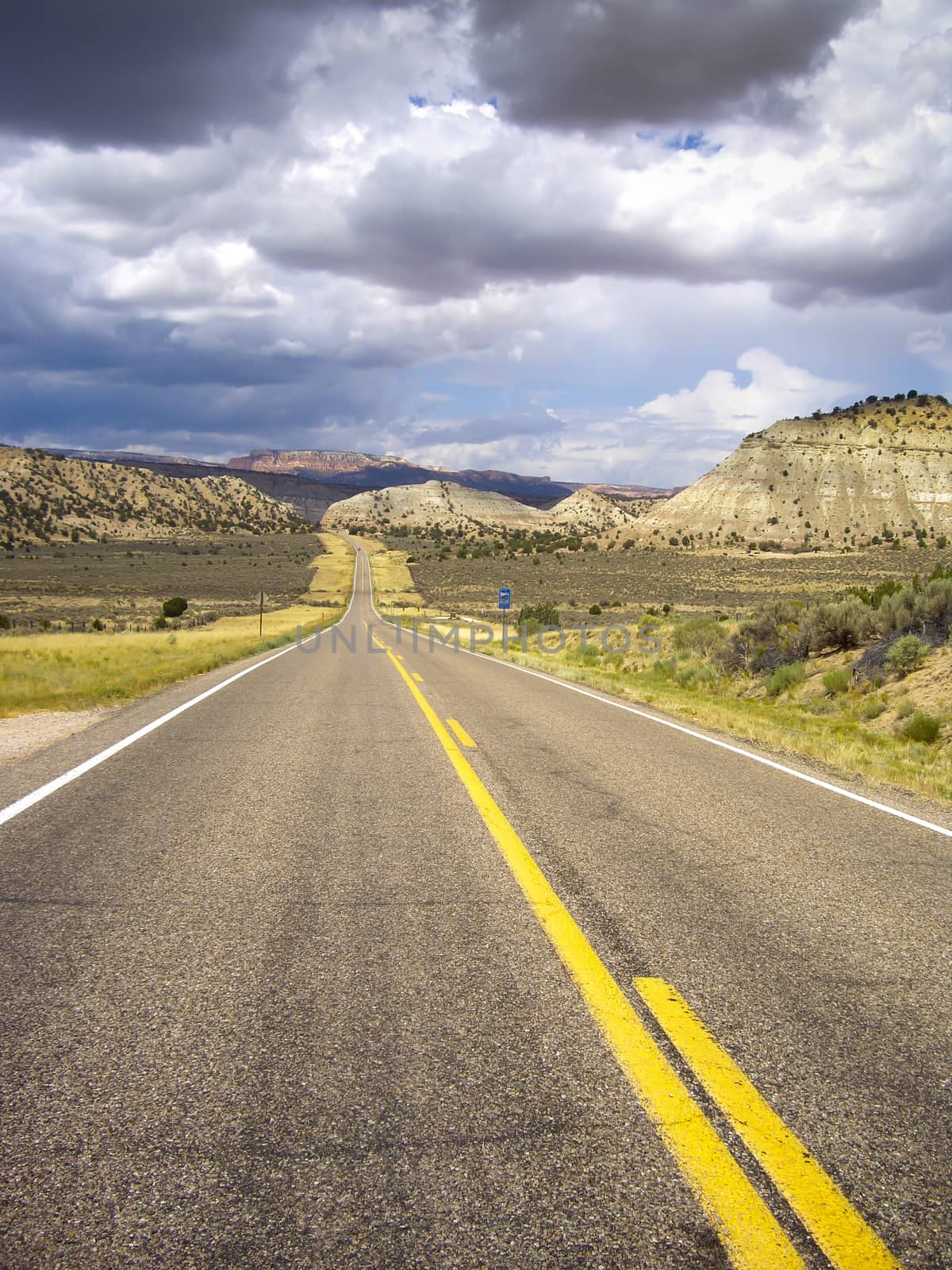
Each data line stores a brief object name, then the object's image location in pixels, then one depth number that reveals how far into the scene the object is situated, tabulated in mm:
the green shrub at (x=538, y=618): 40156
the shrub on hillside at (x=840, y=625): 17438
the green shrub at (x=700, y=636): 22703
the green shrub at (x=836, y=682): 15836
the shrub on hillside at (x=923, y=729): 12203
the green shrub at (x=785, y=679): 17125
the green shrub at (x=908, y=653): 14703
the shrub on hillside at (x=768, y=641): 18641
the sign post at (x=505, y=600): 34812
